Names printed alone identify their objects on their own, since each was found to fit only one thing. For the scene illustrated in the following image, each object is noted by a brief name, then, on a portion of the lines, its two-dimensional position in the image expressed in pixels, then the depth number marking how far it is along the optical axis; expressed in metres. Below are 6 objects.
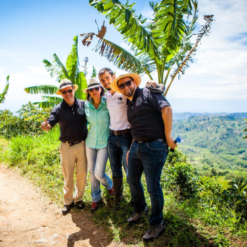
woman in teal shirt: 3.11
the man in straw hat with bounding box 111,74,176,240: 2.35
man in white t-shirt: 2.89
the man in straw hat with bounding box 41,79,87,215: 3.14
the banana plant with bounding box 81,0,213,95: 4.73
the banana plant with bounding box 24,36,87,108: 7.90
